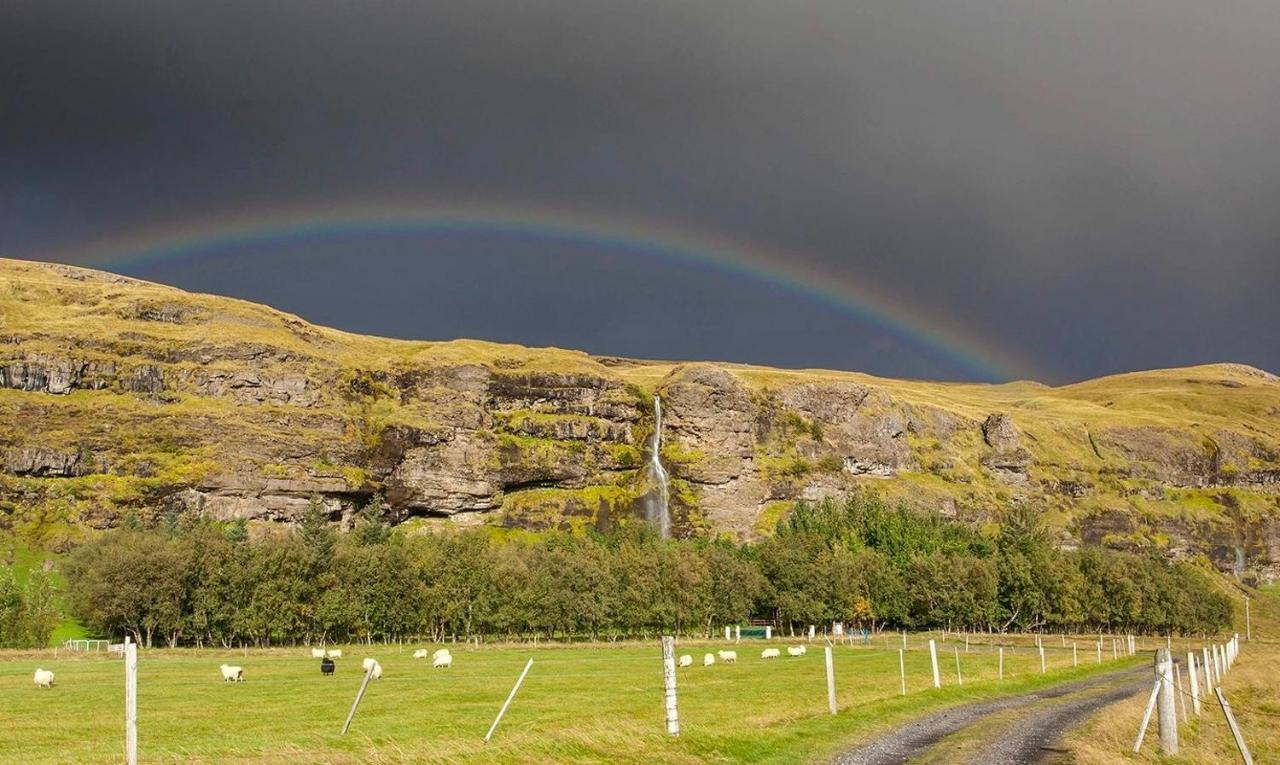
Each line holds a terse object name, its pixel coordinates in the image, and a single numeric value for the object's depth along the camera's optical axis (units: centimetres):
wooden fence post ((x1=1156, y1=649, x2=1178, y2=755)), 2673
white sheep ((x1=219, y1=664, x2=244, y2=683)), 6456
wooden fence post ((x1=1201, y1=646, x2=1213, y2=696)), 4210
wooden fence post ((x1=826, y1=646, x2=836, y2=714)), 3478
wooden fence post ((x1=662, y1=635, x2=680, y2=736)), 2478
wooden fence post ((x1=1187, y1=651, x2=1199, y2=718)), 3512
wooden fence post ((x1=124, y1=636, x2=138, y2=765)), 1833
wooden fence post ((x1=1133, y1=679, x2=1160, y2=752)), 2613
